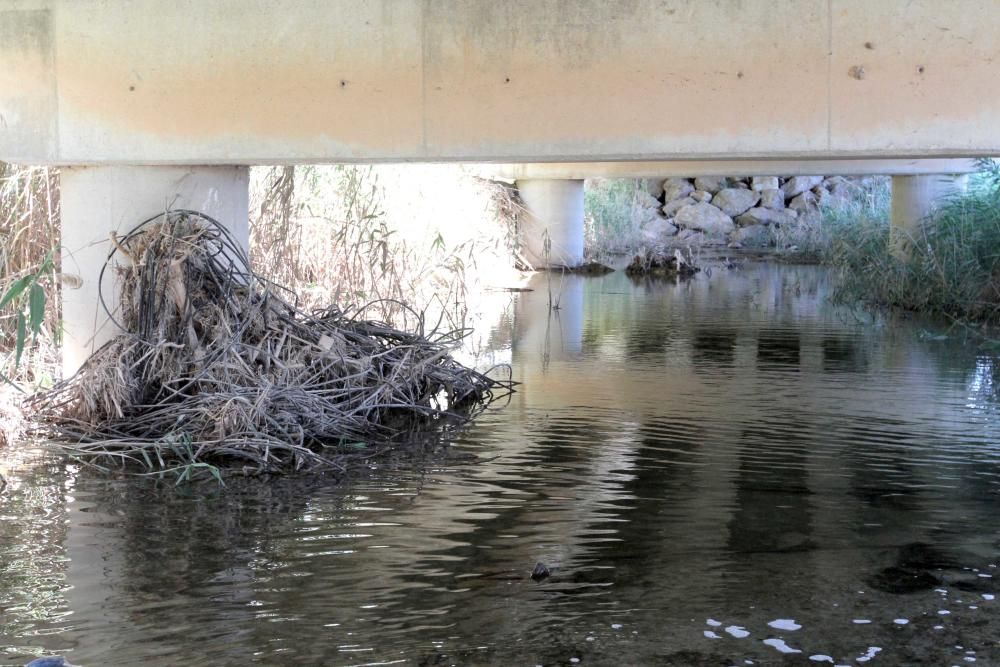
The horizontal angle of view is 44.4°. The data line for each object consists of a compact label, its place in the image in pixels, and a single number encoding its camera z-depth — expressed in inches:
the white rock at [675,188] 1408.7
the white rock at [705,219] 1316.4
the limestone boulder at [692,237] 1243.8
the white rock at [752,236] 1257.4
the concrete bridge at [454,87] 286.0
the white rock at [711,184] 1409.9
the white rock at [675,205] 1374.3
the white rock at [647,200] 1330.0
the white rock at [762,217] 1326.3
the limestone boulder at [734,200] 1358.3
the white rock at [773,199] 1366.9
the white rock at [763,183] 1386.6
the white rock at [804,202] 1351.3
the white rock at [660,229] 1278.3
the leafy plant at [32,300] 269.3
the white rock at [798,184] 1395.2
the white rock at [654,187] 1430.9
